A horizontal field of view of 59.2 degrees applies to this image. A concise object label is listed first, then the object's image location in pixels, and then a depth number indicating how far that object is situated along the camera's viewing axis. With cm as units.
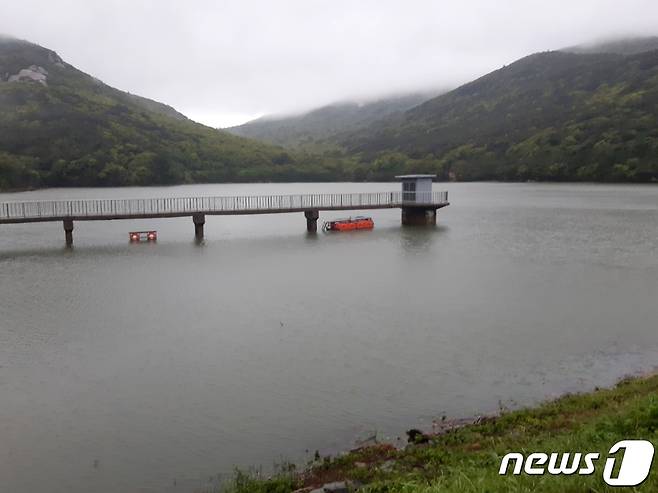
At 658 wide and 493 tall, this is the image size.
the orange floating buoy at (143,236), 5016
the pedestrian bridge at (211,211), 4669
